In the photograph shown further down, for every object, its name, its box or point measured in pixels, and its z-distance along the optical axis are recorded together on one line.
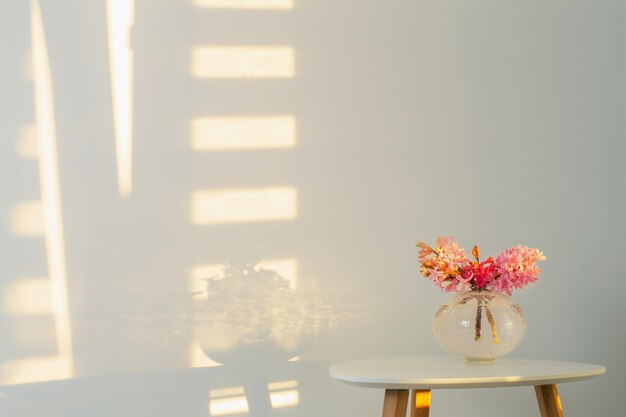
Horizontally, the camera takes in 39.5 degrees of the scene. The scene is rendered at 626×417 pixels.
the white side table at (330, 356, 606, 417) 2.18
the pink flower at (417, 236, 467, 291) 2.46
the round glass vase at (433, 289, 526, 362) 2.44
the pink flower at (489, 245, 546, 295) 2.45
